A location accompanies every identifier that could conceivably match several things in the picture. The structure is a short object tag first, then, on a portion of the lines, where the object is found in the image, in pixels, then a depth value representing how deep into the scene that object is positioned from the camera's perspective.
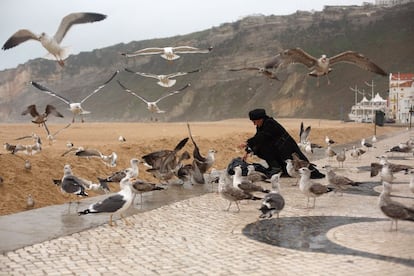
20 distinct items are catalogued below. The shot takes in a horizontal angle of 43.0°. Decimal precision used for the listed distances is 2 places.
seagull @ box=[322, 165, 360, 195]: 12.22
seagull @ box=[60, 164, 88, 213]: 10.90
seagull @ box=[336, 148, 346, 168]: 19.70
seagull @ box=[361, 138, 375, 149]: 26.83
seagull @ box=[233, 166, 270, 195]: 11.51
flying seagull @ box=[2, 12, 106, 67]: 13.04
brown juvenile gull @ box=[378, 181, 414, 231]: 8.80
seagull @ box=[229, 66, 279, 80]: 15.84
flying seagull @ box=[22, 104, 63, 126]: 20.24
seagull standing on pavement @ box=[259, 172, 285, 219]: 9.38
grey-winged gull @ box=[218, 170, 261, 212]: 10.70
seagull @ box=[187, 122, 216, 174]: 15.30
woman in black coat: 14.73
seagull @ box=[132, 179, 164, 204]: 11.86
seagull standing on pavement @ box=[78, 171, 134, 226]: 9.23
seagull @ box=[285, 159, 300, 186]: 14.39
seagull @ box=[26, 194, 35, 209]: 12.51
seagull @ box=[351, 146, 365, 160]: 22.31
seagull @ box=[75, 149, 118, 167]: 16.84
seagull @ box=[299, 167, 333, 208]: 11.14
